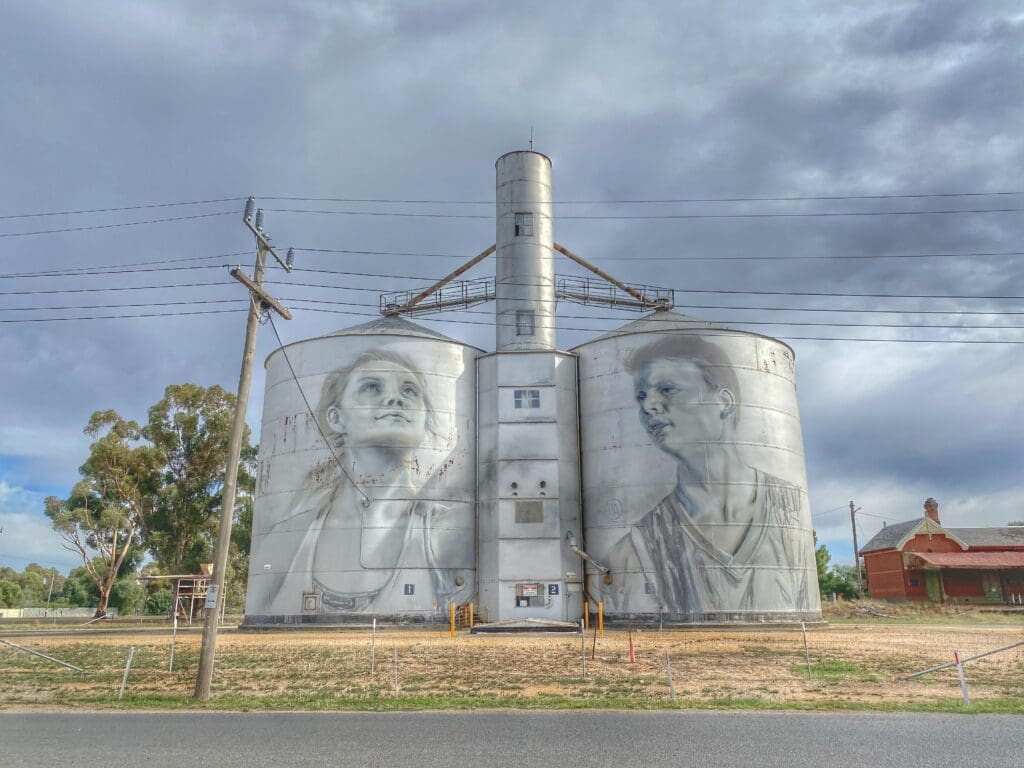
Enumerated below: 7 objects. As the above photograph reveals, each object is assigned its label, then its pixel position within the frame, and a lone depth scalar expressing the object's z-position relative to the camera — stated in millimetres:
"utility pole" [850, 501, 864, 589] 70419
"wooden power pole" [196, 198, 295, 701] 16891
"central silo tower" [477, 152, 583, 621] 37375
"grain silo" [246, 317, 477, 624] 36625
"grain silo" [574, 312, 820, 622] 36250
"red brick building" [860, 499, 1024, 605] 56562
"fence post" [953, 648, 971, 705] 14711
